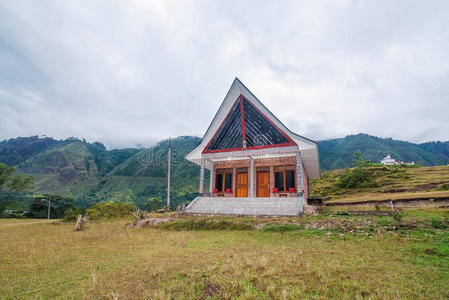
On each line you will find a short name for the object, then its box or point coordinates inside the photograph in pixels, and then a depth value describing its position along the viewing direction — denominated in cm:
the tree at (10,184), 3562
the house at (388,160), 7657
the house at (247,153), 1488
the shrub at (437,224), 671
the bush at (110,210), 1695
